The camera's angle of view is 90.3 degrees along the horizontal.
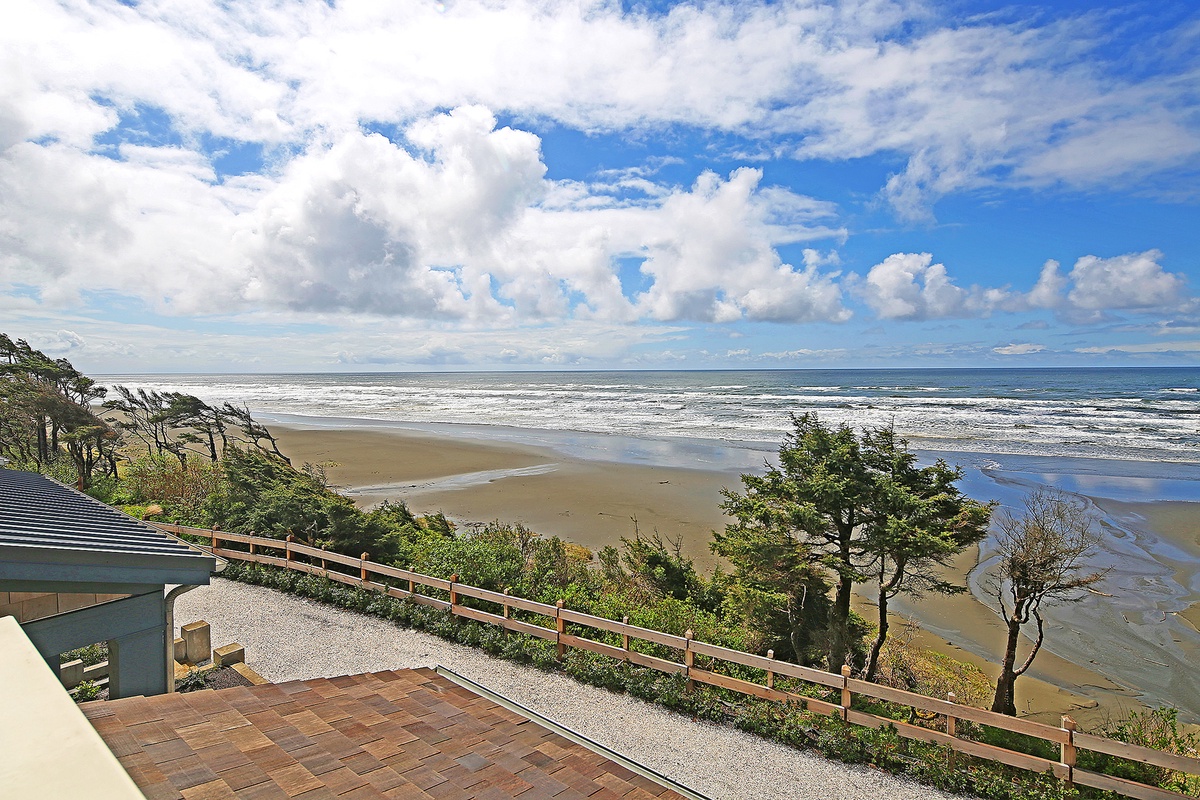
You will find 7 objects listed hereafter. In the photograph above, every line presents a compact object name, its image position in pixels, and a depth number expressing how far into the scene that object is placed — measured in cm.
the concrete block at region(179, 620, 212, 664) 832
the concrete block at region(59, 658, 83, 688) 626
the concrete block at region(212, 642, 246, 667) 841
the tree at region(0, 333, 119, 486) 1936
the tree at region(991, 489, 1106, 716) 754
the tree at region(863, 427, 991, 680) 811
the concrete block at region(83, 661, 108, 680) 658
